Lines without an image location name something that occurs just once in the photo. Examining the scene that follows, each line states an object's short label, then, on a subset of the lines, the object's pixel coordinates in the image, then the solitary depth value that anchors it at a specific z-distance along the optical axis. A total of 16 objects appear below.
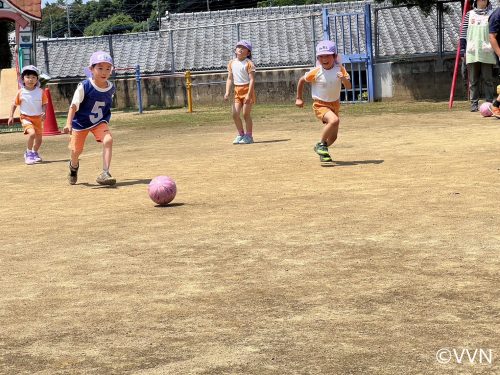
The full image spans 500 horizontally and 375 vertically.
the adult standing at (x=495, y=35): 17.81
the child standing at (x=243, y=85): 16.38
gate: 27.14
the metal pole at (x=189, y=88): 26.83
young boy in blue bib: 12.02
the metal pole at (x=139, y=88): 28.19
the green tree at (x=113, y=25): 67.00
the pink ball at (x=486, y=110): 18.39
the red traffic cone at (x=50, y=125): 22.02
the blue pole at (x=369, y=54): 27.09
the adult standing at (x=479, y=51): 19.34
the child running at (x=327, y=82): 13.05
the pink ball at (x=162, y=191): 9.67
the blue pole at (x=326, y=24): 27.86
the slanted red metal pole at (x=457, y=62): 20.92
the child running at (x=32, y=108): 15.43
